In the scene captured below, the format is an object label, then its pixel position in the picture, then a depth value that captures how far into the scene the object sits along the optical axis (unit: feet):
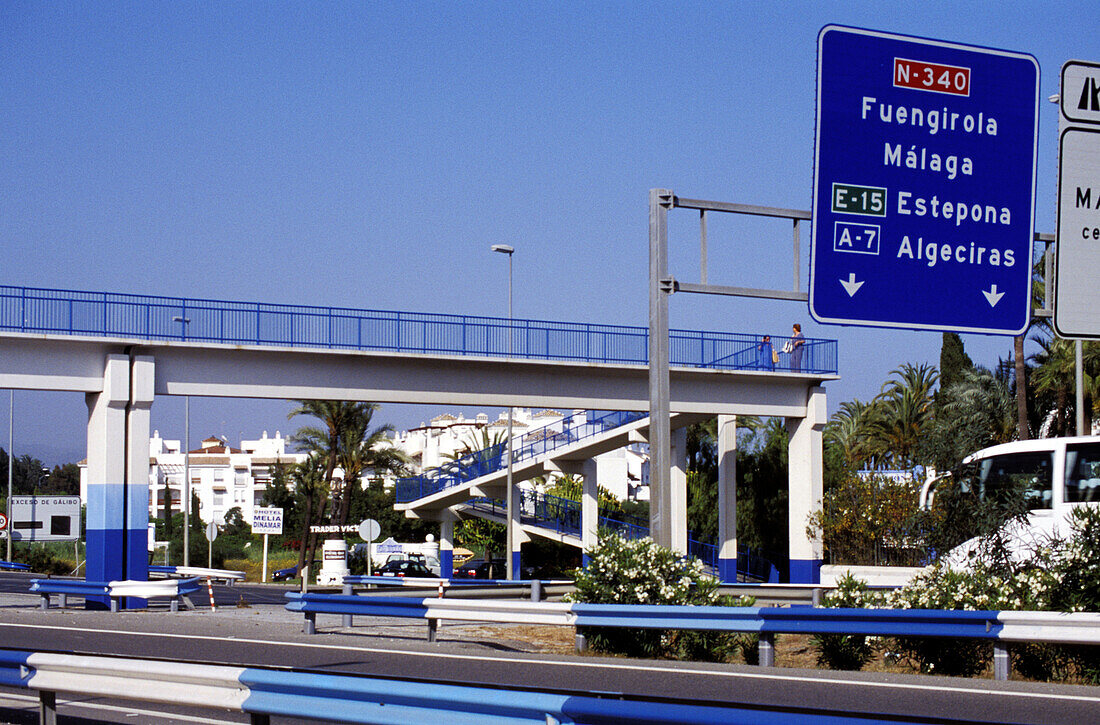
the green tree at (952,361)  207.31
